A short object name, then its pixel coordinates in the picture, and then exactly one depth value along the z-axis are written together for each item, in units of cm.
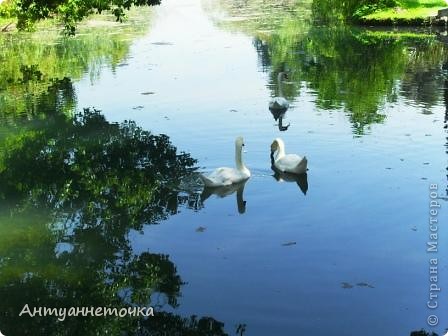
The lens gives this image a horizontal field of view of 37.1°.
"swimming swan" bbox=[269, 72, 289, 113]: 2111
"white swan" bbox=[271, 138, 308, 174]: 1475
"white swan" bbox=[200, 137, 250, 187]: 1416
